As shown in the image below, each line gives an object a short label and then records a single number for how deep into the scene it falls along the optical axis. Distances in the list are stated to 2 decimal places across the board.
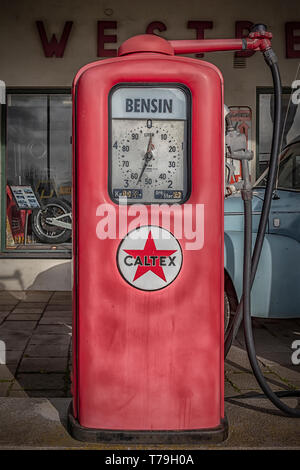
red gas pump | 2.18
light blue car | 3.86
